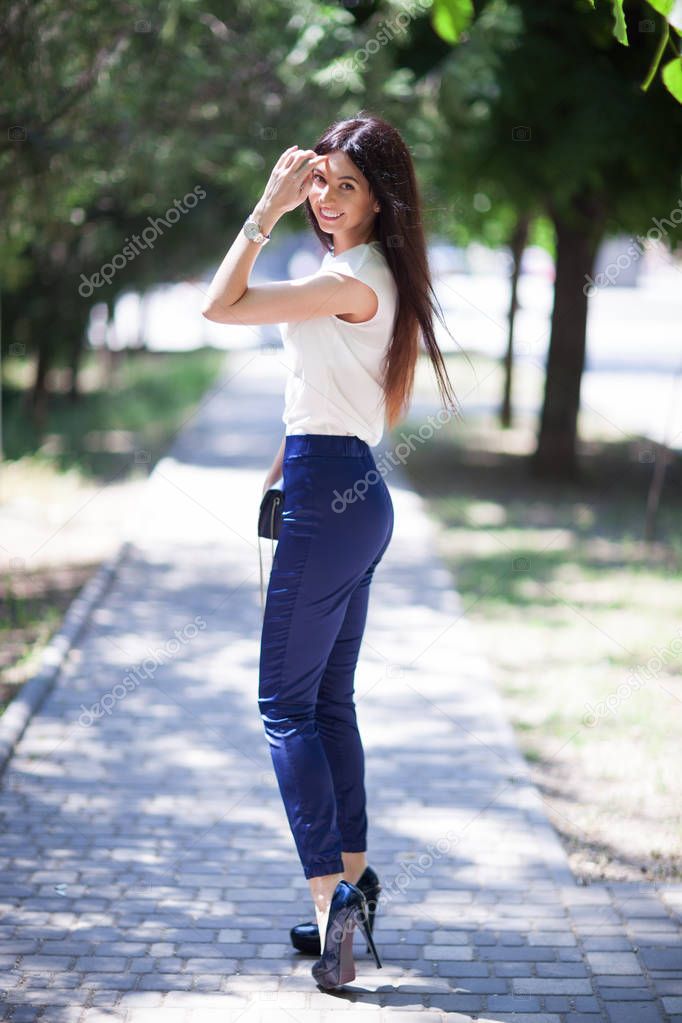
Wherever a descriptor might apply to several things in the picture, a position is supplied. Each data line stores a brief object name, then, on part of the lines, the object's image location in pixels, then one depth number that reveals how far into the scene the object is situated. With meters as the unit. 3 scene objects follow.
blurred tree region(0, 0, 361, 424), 7.18
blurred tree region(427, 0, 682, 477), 10.08
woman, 3.34
